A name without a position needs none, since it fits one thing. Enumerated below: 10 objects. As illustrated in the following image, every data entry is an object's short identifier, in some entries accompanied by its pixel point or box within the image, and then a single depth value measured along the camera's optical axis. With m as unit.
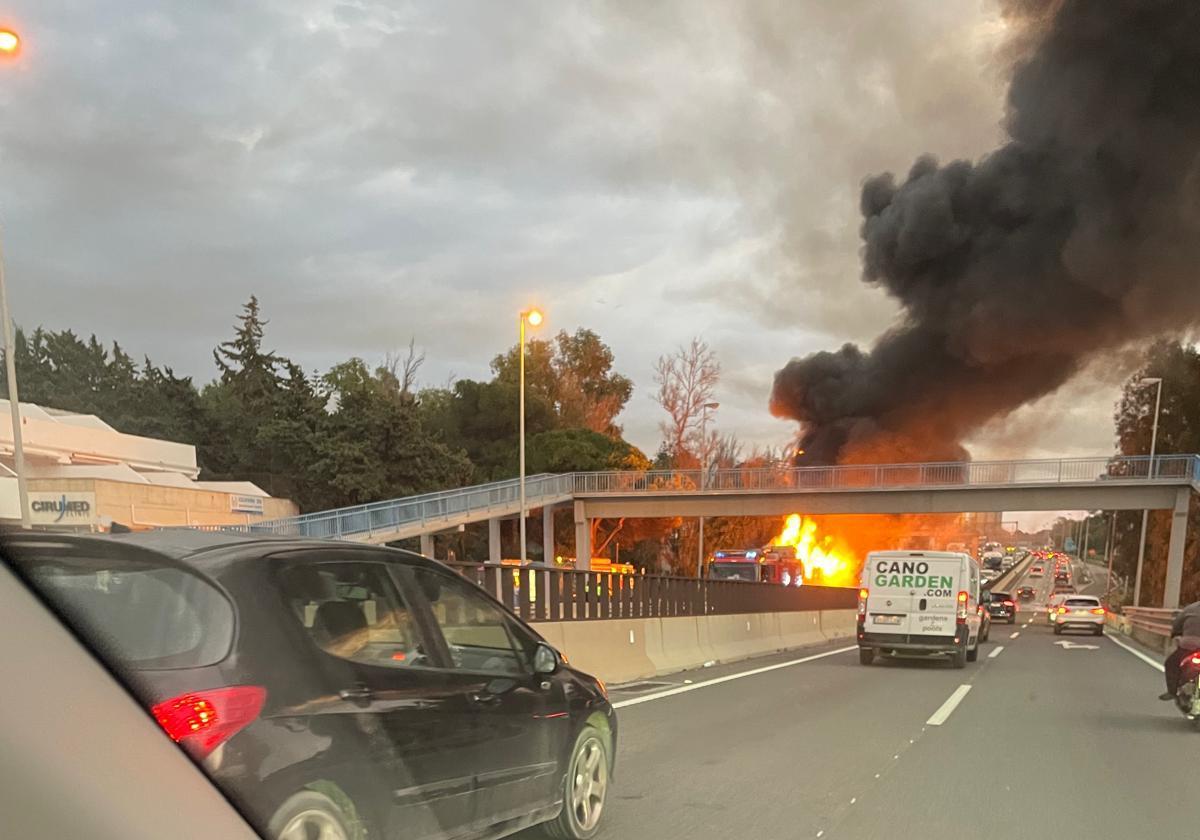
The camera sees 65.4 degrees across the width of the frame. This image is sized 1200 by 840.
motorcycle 9.77
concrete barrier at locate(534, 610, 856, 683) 12.19
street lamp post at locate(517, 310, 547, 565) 28.67
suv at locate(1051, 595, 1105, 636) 31.17
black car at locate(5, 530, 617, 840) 2.95
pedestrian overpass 39.03
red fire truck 38.16
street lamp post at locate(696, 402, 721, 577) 60.29
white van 16.64
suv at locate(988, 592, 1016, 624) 38.81
